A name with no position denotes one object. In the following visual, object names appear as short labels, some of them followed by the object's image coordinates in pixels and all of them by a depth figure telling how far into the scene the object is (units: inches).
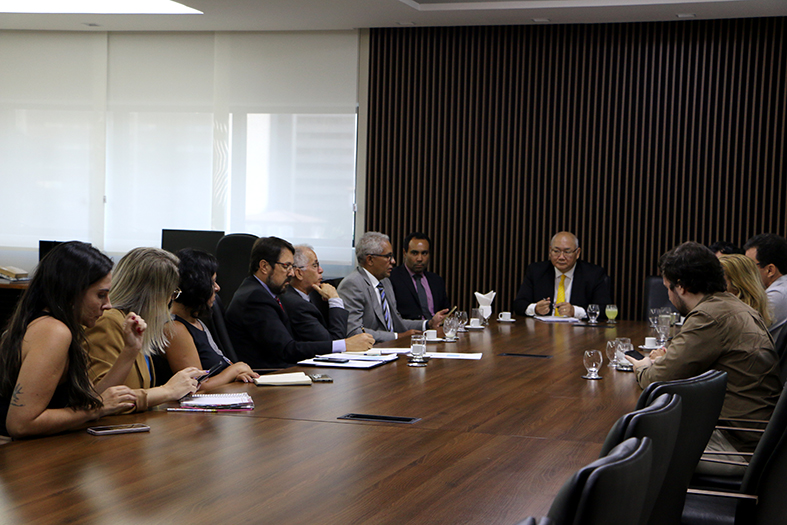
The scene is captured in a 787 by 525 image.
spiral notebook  113.9
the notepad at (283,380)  134.6
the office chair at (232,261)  265.4
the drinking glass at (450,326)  198.5
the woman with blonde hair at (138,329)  112.6
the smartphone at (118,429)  97.3
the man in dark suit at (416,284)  270.4
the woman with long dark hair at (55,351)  96.6
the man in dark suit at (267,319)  174.1
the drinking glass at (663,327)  195.0
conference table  71.4
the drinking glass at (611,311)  239.9
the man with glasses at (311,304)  191.3
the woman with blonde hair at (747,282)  158.6
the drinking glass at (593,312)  240.5
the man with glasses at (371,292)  227.3
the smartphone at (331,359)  161.1
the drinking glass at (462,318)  215.3
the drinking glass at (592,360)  146.1
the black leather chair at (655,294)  272.4
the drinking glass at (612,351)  160.2
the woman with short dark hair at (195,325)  137.9
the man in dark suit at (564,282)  276.4
